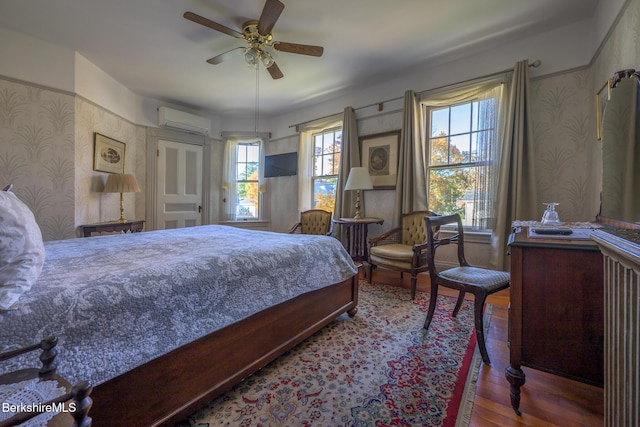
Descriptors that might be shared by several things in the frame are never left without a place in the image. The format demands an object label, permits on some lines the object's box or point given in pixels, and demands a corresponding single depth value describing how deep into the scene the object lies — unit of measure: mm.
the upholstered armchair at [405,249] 2688
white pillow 762
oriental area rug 1209
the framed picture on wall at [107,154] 3445
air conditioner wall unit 4316
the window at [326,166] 4457
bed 826
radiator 690
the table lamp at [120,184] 3465
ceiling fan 2057
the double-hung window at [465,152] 2991
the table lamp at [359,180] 3518
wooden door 4480
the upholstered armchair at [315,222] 3850
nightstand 3164
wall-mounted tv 4902
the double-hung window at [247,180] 5281
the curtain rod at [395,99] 2730
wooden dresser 1125
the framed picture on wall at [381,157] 3713
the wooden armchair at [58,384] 529
